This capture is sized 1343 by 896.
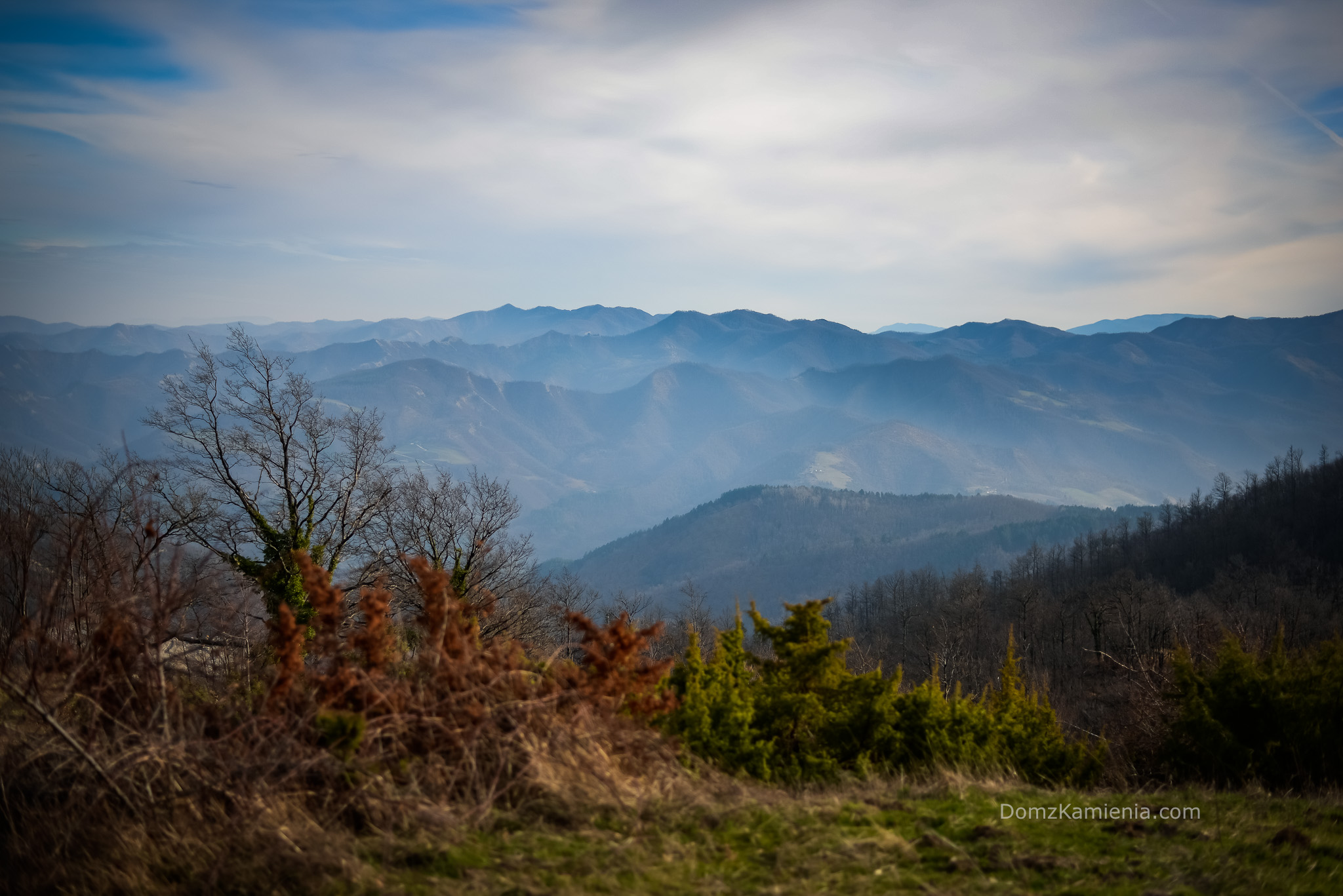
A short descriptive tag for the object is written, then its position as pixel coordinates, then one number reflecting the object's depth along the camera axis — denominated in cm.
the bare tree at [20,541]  1326
